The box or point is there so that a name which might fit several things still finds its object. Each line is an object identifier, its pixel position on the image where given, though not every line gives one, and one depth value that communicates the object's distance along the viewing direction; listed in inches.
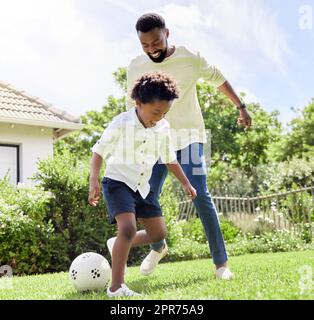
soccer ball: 148.6
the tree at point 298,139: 1045.8
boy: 132.6
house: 446.9
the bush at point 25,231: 289.6
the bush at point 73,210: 316.5
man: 161.3
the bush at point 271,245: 359.3
